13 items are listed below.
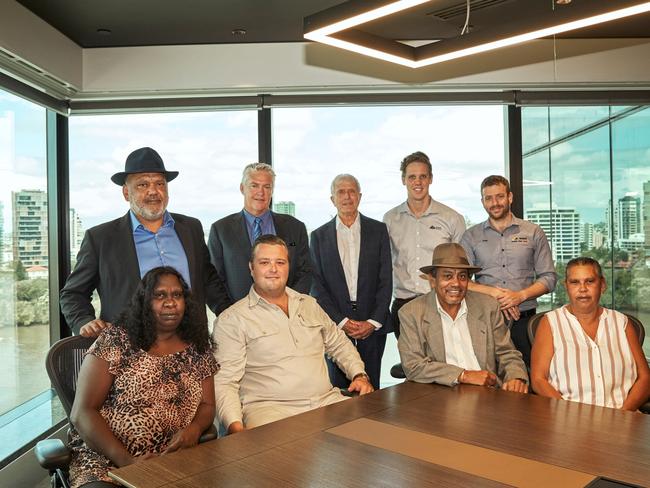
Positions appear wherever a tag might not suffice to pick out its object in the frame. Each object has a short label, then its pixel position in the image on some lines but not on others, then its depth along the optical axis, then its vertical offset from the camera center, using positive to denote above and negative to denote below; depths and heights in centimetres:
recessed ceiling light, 204 +77
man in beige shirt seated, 281 -52
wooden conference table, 168 -64
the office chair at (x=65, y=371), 226 -53
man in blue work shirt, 385 -9
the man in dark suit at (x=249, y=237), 386 +2
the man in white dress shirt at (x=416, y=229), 407 +6
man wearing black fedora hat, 313 -4
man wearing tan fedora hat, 296 -44
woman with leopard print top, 235 -57
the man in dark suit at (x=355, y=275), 399 -23
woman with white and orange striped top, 283 -54
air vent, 378 +149
